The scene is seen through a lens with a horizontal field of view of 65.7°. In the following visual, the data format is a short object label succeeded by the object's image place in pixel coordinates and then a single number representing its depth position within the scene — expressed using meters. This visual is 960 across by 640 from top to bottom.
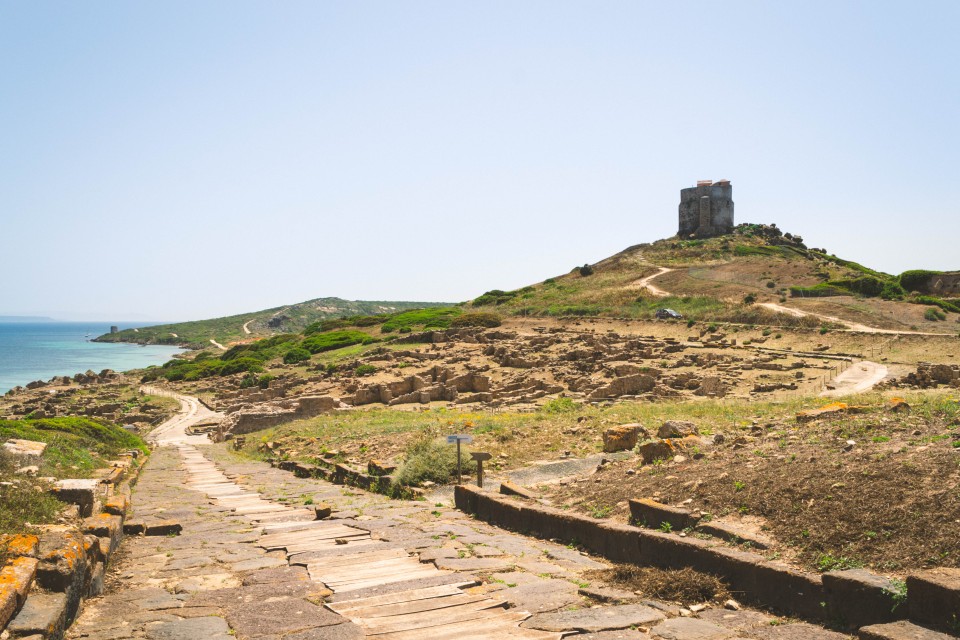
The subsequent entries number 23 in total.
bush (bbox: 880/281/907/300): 58.28
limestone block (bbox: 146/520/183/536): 9.76
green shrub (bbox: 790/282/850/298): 60.97
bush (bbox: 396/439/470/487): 13.77
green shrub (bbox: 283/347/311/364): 61.07
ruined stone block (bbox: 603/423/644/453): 14.56
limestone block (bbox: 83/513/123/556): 7.68
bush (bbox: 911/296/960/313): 52.23
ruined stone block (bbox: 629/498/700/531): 7.88
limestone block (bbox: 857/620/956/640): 4.73
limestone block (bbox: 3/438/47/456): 11.78
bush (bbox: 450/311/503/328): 64.62
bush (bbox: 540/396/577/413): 26.27
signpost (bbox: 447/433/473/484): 12.12
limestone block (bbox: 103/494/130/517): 9.19
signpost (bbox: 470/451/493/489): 12.35
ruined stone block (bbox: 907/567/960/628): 4.84
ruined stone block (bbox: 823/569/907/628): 5.29
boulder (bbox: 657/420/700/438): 14.38
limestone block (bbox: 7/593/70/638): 4.61
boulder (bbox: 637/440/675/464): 11.25
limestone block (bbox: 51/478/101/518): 8.49
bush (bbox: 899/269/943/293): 65.25
